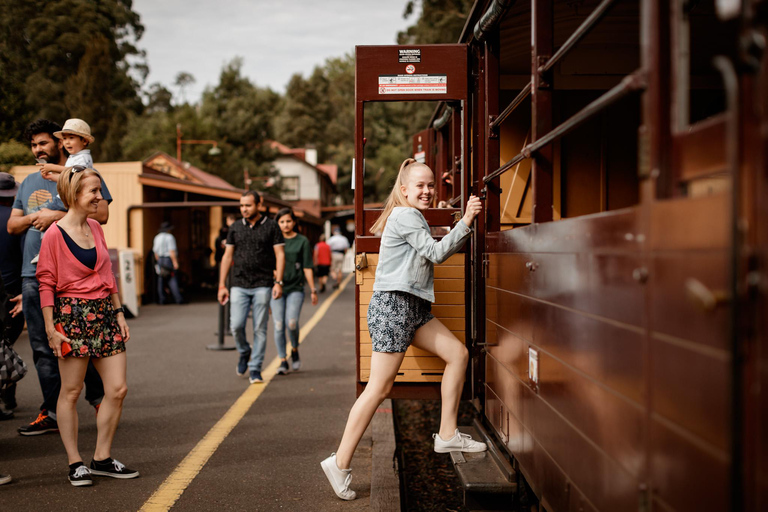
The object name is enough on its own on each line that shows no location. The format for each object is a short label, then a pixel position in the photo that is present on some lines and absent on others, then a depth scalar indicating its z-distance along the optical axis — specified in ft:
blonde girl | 12.89
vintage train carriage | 4.47
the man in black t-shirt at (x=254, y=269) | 24.12
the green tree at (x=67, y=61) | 174.91
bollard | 32.14
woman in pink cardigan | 13.80
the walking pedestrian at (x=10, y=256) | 18.01
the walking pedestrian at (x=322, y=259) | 62.78
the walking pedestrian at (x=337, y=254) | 74.52
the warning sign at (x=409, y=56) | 15.29
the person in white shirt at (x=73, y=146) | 16.48
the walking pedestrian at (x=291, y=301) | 26.31
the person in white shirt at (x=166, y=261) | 54.60
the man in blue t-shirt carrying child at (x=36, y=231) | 17.19
